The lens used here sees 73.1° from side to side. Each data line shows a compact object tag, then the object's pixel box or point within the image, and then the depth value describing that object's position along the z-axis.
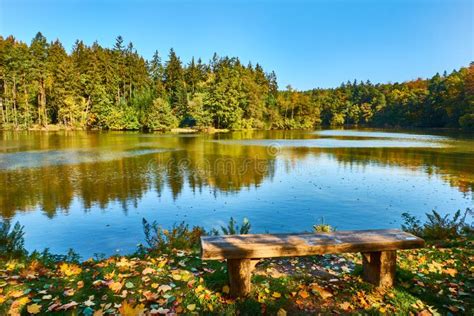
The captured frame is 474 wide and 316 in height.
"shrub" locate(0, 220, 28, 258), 5.64
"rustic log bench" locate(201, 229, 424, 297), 3.62
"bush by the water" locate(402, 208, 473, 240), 6.84
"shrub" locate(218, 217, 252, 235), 6.54
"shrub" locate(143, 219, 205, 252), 6.16
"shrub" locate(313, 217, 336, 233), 6.49
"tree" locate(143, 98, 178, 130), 62.88
